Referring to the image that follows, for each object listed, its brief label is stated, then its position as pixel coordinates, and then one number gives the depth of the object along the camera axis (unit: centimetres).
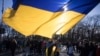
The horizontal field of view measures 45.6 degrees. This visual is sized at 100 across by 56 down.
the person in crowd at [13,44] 806
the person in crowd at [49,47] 378
